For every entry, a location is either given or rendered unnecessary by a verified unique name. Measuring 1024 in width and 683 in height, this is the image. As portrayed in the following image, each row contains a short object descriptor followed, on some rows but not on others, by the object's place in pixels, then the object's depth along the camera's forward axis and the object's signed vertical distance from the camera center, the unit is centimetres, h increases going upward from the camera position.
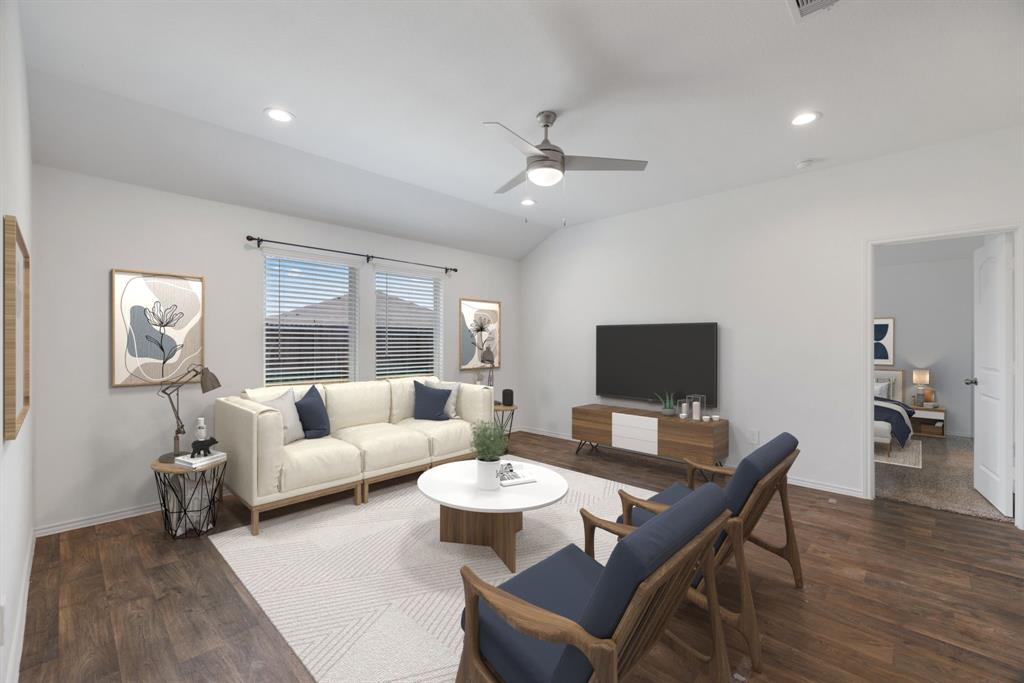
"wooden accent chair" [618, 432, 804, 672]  181 -80
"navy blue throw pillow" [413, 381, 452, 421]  458 -63
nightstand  585 -104
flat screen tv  461 -17
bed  491 -89
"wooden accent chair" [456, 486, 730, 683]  109 -77
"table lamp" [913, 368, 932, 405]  613 -50
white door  325 -21
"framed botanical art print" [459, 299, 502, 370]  586 +14
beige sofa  308 -83
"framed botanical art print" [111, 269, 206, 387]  328 +14
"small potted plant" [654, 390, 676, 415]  472 -64
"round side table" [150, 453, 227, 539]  295 -107
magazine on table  286 -90
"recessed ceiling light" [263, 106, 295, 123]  287 +154
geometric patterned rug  189 -133
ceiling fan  263 +112
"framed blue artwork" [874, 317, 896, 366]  659 +7
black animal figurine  308 -74
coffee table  253 -92
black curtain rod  398 +97
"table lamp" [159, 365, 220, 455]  322 -32
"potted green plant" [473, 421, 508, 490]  268 -68
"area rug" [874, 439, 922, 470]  472 -125
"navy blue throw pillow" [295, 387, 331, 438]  381 -64
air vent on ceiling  180 +142
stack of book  295 -81
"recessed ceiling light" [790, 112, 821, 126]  295 +157
